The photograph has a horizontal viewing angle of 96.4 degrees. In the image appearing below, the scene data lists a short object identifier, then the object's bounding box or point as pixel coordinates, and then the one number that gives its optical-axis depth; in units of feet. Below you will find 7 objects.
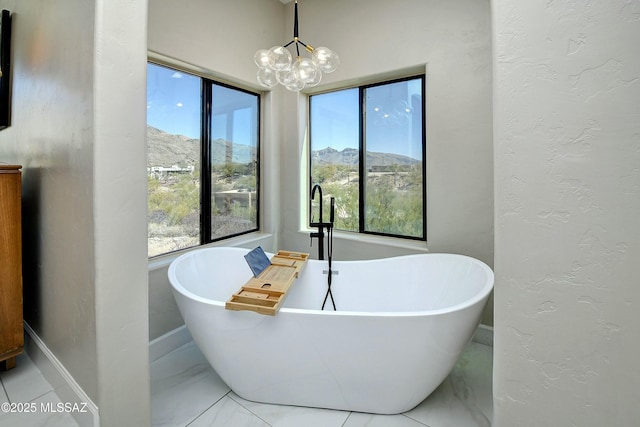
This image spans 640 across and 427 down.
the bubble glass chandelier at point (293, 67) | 5.83
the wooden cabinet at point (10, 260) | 4.95
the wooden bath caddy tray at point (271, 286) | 4.42
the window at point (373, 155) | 8.38
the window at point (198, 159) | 7.07
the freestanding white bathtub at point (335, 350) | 4.31
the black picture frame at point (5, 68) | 6.28
